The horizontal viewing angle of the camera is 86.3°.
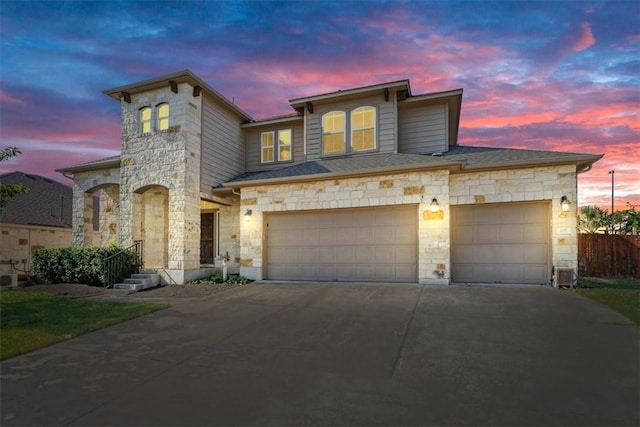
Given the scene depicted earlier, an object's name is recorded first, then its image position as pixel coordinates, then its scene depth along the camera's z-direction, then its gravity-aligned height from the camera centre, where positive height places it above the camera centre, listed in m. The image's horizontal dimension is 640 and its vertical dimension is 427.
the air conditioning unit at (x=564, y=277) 9.05 -1.40
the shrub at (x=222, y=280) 11.57 -1.93
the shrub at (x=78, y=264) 11.70 -1.41
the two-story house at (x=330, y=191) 9.93 +1.12
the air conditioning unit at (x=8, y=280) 13.91 -2.29
